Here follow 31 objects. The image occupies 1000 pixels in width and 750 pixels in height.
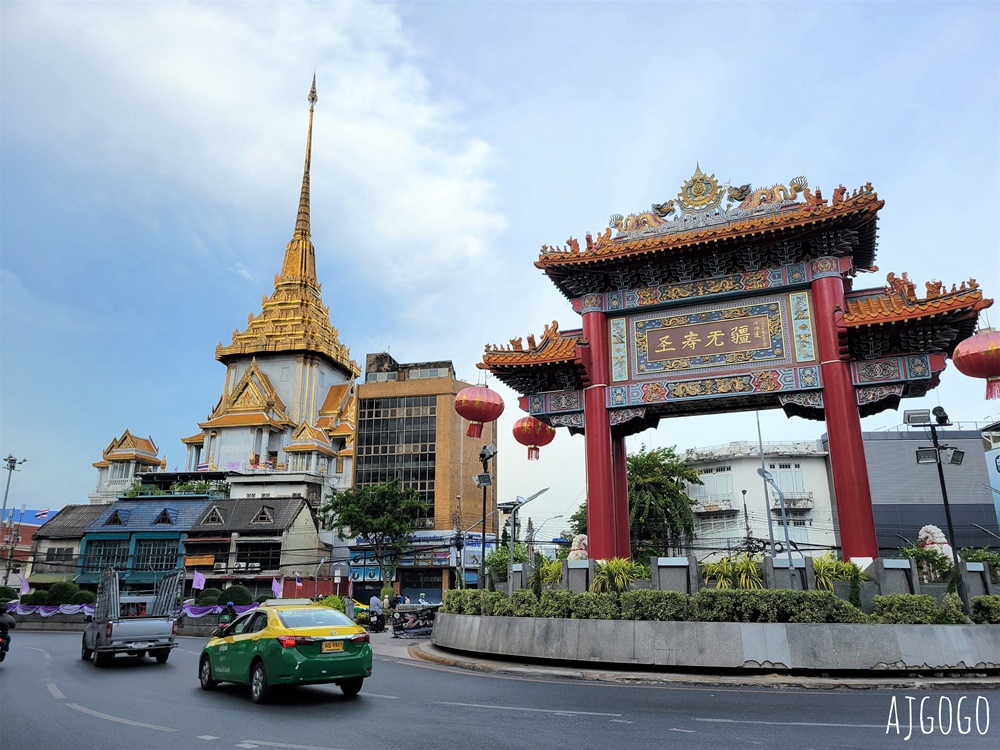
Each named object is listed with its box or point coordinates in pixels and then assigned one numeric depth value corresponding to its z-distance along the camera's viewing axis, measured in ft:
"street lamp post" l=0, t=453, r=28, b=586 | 188.96
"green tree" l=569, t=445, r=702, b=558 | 147.54
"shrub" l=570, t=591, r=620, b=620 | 47.47
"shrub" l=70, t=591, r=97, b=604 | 131.64
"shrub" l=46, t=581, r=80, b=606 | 130.00
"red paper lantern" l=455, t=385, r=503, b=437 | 64.49
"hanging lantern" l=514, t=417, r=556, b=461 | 69.05
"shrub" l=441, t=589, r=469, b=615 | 59.33
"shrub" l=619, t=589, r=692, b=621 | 45.80
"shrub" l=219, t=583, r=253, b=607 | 124.91
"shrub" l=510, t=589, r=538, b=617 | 51.08
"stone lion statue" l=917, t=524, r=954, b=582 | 51.85
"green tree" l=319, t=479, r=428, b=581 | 171.01
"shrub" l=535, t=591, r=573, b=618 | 49.42
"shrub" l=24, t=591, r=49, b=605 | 130.11
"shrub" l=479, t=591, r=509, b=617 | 54.08
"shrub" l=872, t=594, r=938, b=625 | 42.91
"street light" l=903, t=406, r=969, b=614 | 52.49
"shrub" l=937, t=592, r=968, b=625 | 43.29
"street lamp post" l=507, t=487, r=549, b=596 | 56.42
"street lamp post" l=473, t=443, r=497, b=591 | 66.29
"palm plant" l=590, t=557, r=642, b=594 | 50.67
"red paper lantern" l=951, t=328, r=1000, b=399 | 48.37
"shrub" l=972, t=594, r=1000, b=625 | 45.14
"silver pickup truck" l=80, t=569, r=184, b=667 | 53.93
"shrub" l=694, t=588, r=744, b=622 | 44.83
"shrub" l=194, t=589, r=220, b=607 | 124.67
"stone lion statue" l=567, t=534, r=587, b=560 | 59.11
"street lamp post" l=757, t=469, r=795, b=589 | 47.23
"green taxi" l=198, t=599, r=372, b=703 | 33.35
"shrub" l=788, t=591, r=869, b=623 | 43.09
